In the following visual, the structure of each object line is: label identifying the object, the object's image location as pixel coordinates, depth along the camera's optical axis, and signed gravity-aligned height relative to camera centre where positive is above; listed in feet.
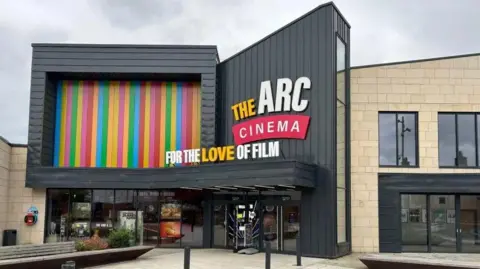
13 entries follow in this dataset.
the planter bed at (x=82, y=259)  45.93 -6.84
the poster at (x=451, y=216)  69.05 -2.91
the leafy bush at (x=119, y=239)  64.69 -6.15
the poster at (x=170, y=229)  76.28 -5.73
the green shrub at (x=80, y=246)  60.08 -6.57
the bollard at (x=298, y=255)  55.36 -6.59
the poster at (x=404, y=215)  69.41 -2.90
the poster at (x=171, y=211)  76.43 -3.20
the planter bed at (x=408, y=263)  45.68 -6.15
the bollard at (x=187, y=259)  47.06 -6.11
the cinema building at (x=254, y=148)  65.46 +5.47
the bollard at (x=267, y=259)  48.79 -6.25
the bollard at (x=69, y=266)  31.28 -4.58
